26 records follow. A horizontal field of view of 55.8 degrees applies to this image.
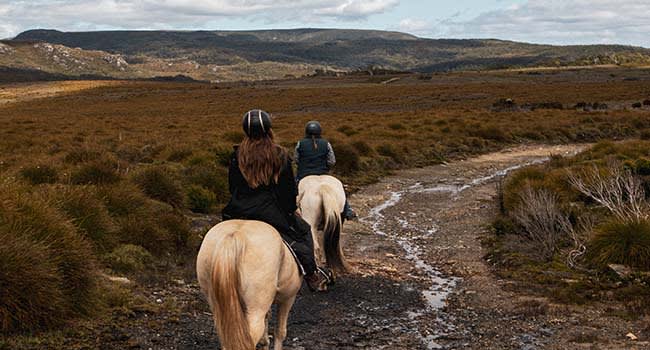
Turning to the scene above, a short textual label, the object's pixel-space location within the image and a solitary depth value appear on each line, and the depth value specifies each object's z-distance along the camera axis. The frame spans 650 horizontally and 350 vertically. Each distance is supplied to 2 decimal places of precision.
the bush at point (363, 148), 24.89
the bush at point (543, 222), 11.21
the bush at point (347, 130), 32.19
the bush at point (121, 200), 11.49
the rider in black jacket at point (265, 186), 5.59
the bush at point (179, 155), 20.88
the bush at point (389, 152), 25.91
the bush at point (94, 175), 13.98
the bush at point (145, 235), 10.55
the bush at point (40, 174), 14.07
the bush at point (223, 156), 19.60
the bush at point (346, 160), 22.02
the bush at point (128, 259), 9.46
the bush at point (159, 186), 14.20
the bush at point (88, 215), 9.68
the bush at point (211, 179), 16.30
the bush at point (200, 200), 14.92
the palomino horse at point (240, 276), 4.88
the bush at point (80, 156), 18.19
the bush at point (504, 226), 12.92
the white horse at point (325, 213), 9.52
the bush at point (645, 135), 33.56
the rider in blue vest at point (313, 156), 10.20
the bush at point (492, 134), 33.47
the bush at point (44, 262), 6.52
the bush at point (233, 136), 25.41
